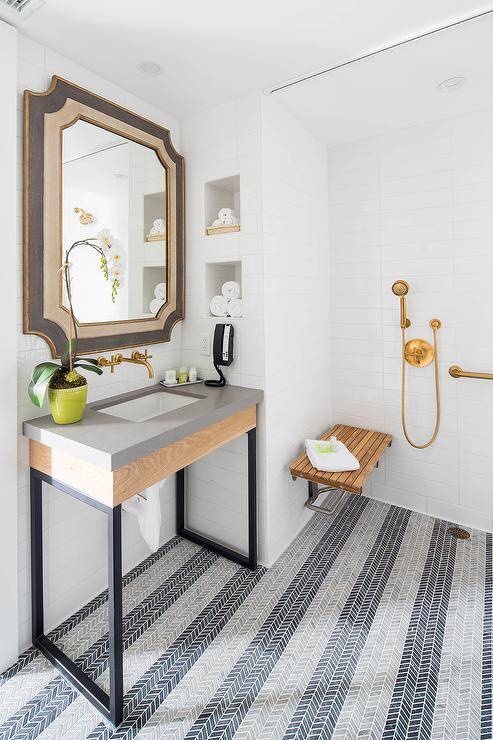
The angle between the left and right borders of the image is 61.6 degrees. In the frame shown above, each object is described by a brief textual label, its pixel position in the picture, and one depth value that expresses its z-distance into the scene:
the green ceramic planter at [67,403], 1.53
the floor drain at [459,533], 2.35
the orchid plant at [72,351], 1.50
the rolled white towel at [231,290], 2.15
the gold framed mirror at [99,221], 1.61
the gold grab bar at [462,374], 2.26
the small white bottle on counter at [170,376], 2.15
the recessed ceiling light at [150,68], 1.77
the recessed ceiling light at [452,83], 1.91
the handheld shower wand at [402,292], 2.45
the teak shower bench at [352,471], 2.05
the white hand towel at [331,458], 2.14
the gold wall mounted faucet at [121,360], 1.82
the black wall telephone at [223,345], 2.09
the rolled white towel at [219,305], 2.18
